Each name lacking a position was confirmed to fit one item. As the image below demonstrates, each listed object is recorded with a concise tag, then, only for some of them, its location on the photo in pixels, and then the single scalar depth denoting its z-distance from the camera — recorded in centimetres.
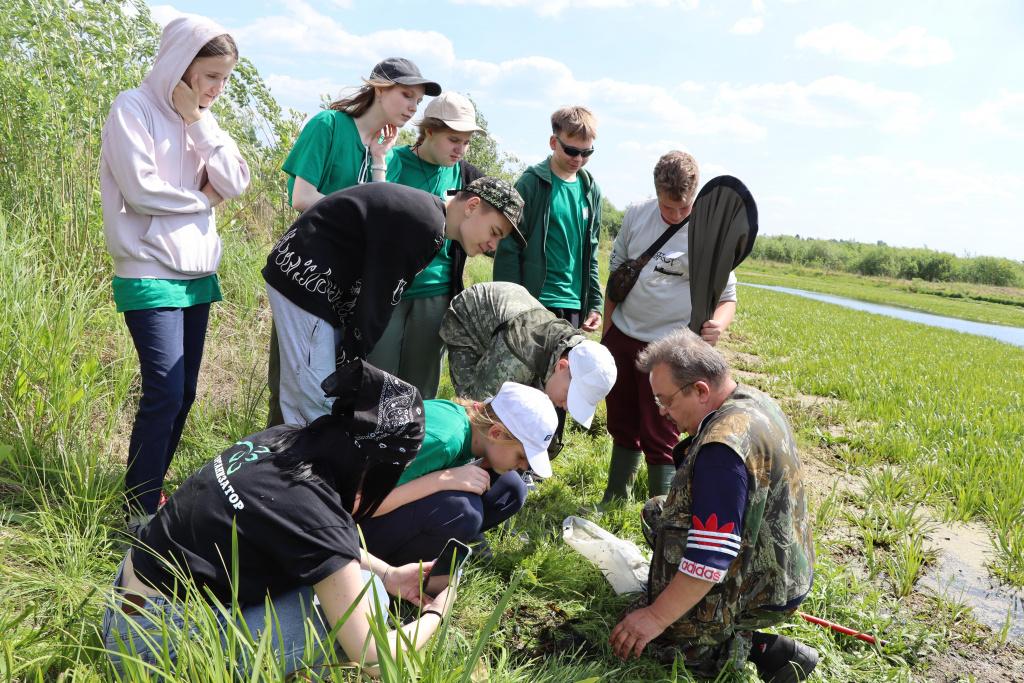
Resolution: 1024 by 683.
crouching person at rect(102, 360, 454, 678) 167
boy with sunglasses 384
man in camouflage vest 213
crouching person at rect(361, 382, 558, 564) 231
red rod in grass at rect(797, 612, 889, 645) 266
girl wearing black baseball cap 304
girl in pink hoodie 243
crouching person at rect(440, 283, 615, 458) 274
